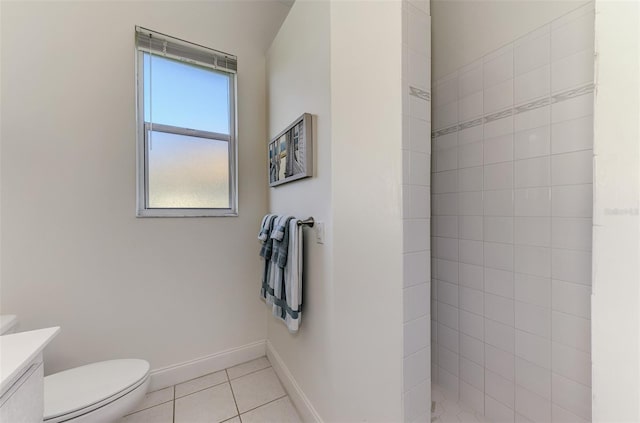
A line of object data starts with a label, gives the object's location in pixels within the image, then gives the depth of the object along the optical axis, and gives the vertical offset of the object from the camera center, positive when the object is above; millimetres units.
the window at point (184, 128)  1725 +577
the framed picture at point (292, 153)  1350 +332
